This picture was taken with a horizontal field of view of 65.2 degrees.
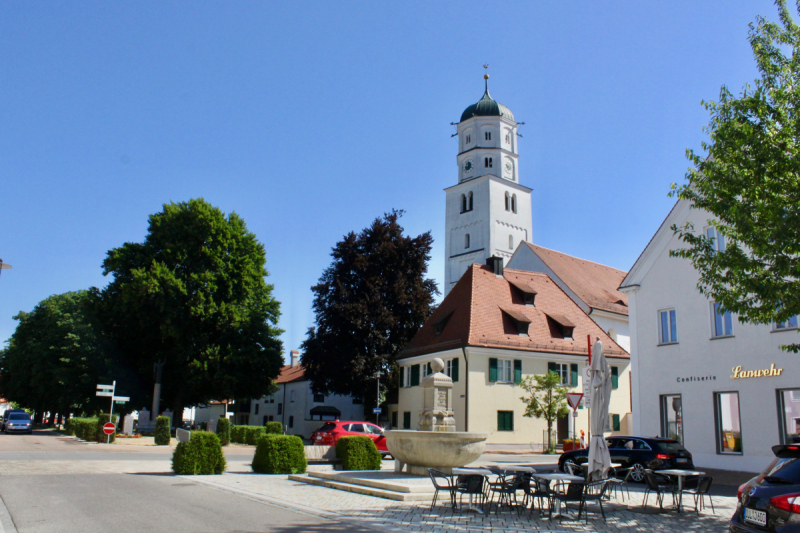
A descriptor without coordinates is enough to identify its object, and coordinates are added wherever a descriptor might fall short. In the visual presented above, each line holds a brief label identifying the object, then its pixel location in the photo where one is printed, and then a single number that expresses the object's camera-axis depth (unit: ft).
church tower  219.61
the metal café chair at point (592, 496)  34.43
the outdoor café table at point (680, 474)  37.12
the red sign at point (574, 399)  70.54
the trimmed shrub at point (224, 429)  109.91
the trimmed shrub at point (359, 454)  56.49
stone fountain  46.11
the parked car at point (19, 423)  143.84
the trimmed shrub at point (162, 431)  104.42
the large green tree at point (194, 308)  125.80
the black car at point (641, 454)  56.65
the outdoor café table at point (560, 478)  34.37
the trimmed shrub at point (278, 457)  55.83
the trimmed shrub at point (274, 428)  104.32
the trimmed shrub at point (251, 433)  112.57
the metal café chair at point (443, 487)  34.96
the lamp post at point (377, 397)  126.41
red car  80.38
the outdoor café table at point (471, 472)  34.56
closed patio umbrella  41.81
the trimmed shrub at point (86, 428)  110.93
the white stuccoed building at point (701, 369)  62.59
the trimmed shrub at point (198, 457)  52.85
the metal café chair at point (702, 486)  37.28
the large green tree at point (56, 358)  136.15
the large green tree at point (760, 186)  36.50
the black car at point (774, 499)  20.77
